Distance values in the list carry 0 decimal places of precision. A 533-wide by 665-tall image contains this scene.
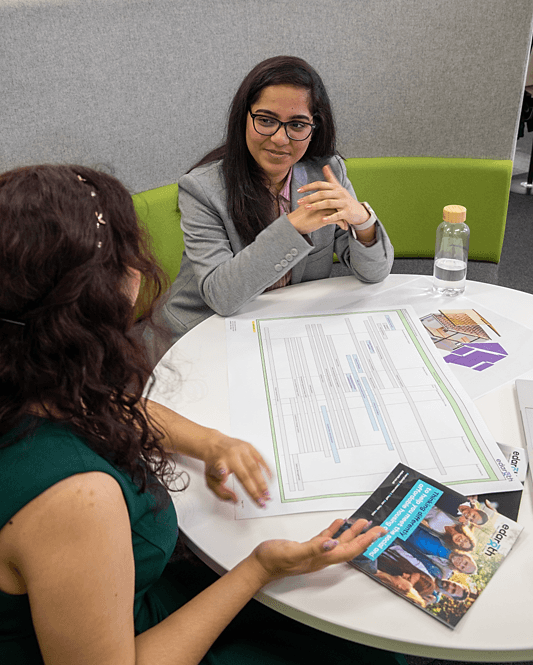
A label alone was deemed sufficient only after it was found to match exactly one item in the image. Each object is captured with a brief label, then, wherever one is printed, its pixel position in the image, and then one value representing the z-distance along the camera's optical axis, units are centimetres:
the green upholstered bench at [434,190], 237
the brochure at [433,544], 78
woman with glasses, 144
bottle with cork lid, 146
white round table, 73
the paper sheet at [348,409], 94
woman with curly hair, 66
